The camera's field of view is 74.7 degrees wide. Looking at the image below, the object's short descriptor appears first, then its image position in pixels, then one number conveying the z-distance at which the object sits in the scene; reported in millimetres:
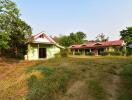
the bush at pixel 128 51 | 15679
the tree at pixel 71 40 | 29024
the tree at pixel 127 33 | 21280
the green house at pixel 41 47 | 12679
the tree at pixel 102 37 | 30522
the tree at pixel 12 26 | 9262
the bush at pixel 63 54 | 12597
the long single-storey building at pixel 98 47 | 17259
